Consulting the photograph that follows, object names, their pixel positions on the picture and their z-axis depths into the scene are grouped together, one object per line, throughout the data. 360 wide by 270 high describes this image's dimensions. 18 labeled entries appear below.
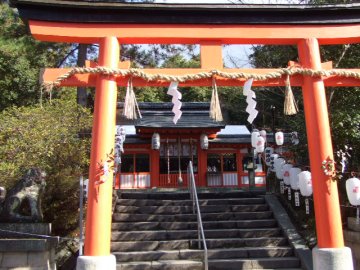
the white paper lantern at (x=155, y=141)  16.88
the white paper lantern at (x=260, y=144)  12.75
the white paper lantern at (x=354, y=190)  6.41
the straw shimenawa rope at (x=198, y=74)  5.96
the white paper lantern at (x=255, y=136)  12.84
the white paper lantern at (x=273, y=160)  10.87
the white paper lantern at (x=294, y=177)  8.24
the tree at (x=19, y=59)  17.27
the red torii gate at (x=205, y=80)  5.61
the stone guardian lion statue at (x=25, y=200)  6.40
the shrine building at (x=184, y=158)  17.72
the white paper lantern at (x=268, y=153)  12.60
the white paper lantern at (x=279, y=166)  9.72
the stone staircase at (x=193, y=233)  6.80
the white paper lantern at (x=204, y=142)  17.20
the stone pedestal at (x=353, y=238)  6.58
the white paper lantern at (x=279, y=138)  12.46
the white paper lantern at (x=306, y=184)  7.36
